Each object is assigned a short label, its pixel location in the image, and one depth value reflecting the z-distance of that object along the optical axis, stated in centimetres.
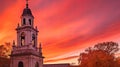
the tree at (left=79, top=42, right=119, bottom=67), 3016
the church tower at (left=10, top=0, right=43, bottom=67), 2615
